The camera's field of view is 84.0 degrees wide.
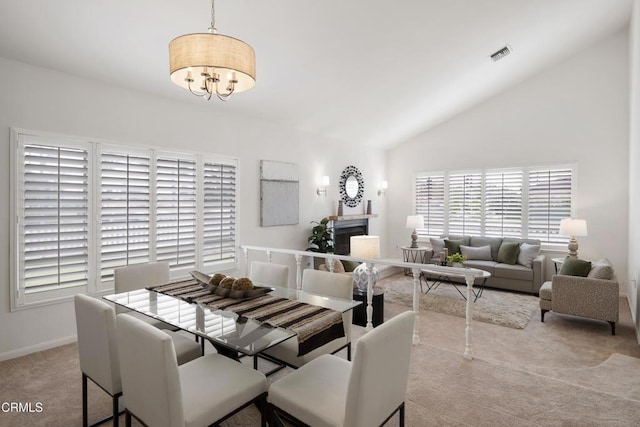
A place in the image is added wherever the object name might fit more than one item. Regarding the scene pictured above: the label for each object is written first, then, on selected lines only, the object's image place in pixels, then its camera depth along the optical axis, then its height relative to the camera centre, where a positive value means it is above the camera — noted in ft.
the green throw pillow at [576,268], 14.30 -2.21
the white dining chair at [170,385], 4.90 -2.87
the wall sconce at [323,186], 19.81 +1.41
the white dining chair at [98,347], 6.20 -2.52
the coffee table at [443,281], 17.92 -4.08
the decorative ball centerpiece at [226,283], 8.18 -1.69
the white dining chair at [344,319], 7.72 -2.59
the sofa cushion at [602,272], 13.32 -2.23
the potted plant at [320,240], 18.67 -1.54
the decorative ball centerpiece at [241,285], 8.00 -1.69
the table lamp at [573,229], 17.24 -0.77
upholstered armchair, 12.89 -3.12
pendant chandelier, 6.34 +2.79
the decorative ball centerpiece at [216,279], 8.59 -1.70
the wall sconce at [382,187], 25.52 +1.75
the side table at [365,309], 12.73 -3.55
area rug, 14.65 -4.27
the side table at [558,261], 17.45 -2.35
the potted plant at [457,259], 17.17 -2.27
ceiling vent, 15.99 +7.32
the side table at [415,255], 21.40 -2.77
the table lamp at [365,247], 11.75 -1.19
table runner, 6.22 -2.01
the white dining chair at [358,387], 4.79 -2.87
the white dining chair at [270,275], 10.04 -1.87
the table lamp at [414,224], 22.16 -0.78
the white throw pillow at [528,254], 18.92 -2.22
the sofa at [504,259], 18.47 -2.62
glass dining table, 5.86 -2.10
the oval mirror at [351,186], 21.88 +1.59
